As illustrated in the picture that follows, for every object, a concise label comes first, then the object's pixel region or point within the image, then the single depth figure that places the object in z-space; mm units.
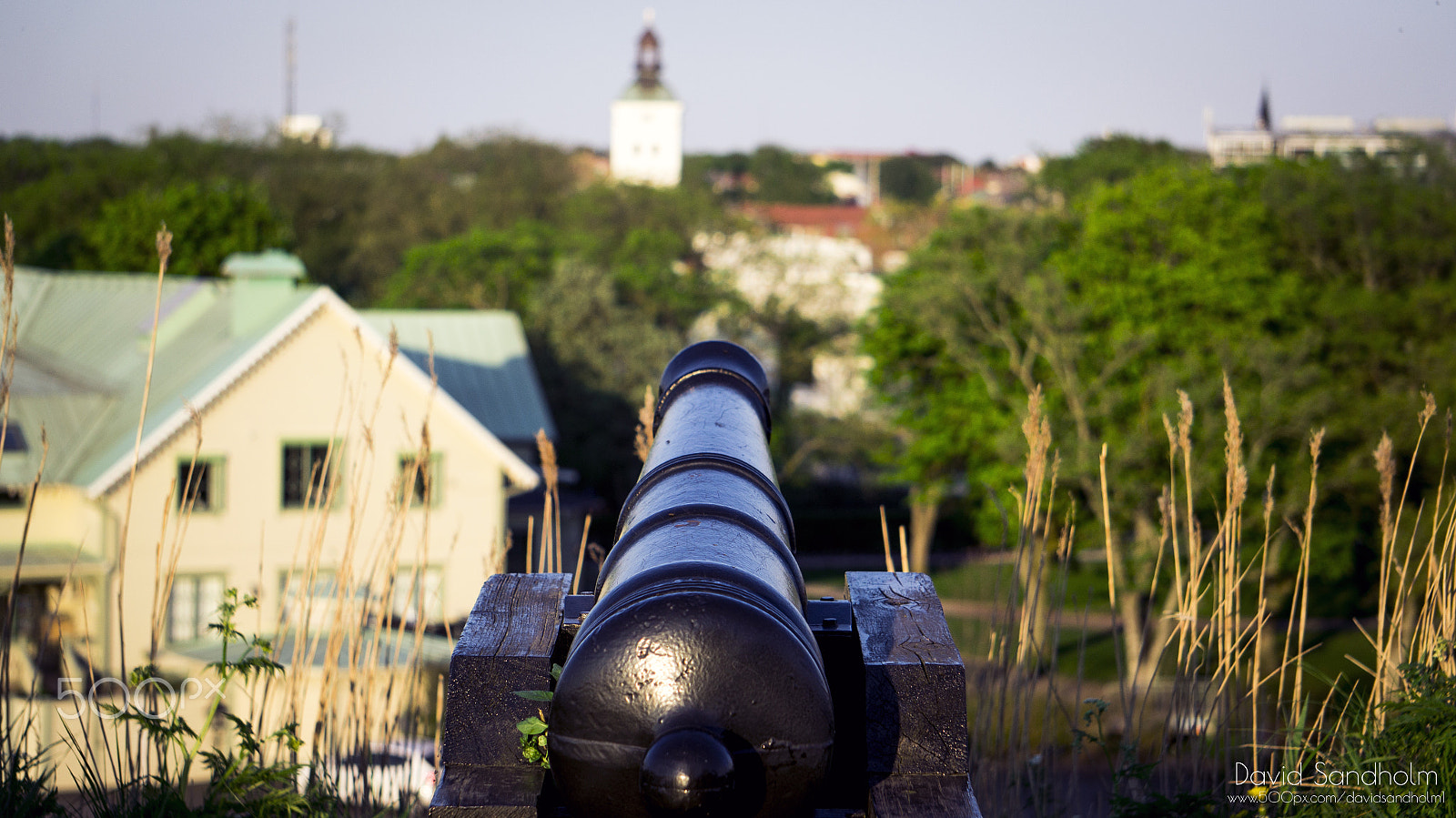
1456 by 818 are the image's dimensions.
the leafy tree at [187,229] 31688
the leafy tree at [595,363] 28906
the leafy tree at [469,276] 36062
